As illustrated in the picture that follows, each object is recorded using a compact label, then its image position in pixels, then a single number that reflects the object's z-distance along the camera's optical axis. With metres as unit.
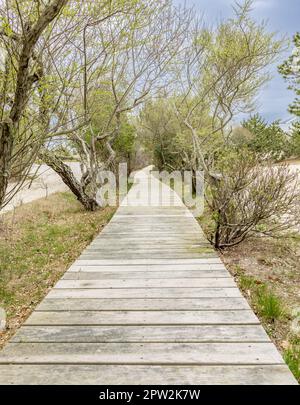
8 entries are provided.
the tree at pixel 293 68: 16.59
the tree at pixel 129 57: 6.34
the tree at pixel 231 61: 7.96
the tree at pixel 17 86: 2.33
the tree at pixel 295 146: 22.58
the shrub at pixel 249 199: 4.41
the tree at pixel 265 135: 28.38
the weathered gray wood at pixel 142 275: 3.52
